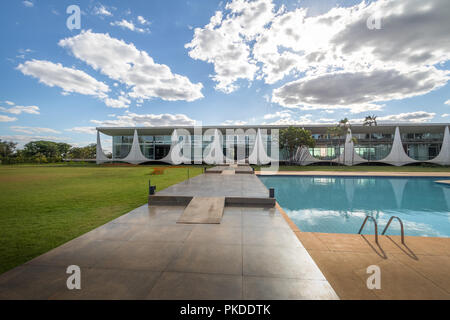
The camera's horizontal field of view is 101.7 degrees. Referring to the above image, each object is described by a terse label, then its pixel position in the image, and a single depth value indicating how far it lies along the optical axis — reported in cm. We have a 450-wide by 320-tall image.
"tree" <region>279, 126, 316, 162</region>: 3359
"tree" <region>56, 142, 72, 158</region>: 7812
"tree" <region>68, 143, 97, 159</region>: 6881
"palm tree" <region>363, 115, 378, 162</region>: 4966
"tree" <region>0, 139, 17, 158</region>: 6312
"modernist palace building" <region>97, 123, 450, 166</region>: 3778
